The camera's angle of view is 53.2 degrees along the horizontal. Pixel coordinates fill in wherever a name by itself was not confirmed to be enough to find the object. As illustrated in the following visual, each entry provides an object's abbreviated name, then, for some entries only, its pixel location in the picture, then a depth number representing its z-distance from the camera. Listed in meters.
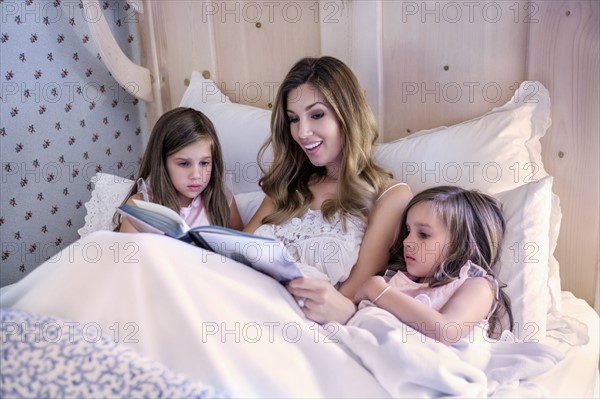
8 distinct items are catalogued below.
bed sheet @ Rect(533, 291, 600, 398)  1.03
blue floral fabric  0.75
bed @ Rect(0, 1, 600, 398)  0.79
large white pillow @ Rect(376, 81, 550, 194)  1.31
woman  1.28
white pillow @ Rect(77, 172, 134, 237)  1.61
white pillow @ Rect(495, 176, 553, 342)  1.10
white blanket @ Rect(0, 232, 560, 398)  0.87
